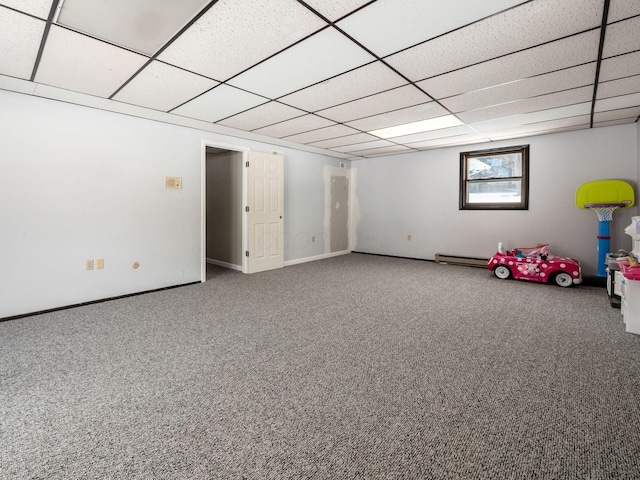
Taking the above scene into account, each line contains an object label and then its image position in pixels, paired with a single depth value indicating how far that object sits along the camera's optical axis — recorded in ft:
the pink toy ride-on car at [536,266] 13.61
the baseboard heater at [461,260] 17.98
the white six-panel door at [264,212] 16.80
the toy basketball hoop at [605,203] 13.65
